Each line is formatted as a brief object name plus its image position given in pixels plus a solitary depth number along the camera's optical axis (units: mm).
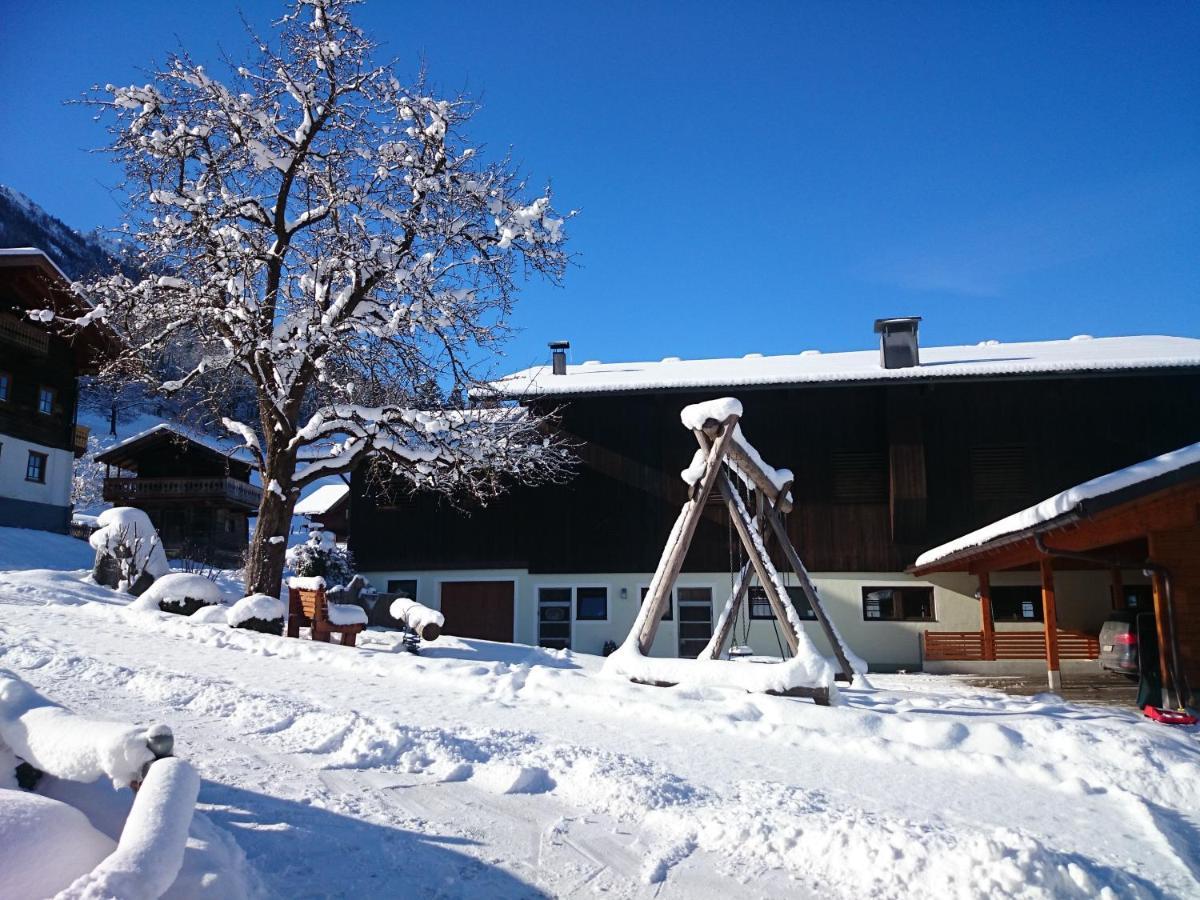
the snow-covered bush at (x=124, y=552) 16453
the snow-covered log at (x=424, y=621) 13688
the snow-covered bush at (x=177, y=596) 13688
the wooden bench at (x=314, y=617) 13258
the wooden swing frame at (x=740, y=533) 10422
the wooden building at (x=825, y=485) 20109
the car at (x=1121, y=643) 13680
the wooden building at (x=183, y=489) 36875
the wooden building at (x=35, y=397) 25828
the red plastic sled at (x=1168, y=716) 10156
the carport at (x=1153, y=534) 10969
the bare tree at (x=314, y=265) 13688
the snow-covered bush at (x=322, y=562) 21922
